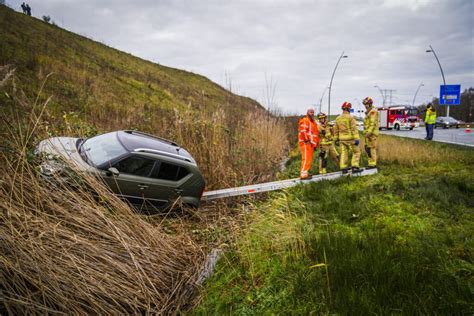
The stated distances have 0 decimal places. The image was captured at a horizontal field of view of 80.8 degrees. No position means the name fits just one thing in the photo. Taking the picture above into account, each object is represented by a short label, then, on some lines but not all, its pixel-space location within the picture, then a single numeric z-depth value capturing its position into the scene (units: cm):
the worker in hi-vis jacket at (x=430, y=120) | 1616
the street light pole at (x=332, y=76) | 2307
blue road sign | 3084
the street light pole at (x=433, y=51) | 2441
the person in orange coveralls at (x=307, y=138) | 774
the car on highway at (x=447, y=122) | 2888
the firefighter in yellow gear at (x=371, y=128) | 856
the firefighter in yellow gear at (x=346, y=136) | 803
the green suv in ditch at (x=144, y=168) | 465
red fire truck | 3139
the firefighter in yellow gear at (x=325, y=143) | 872
